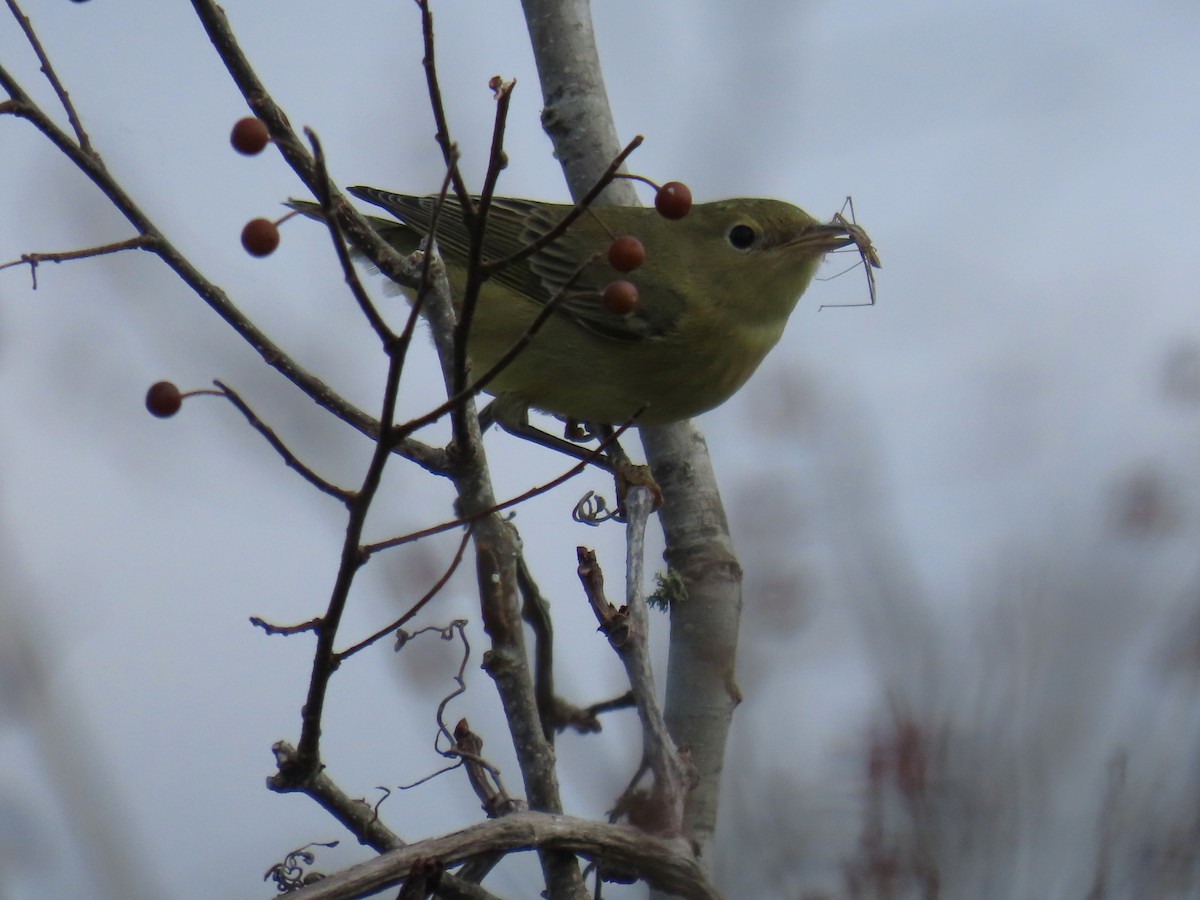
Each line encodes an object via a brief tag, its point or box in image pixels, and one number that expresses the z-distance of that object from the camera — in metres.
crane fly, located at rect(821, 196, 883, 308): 9.73
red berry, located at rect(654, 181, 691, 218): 5.87
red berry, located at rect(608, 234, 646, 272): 5.53
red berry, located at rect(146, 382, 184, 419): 4.56
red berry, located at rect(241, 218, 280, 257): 4.51
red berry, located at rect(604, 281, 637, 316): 5.73
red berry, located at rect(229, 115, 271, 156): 4.64
